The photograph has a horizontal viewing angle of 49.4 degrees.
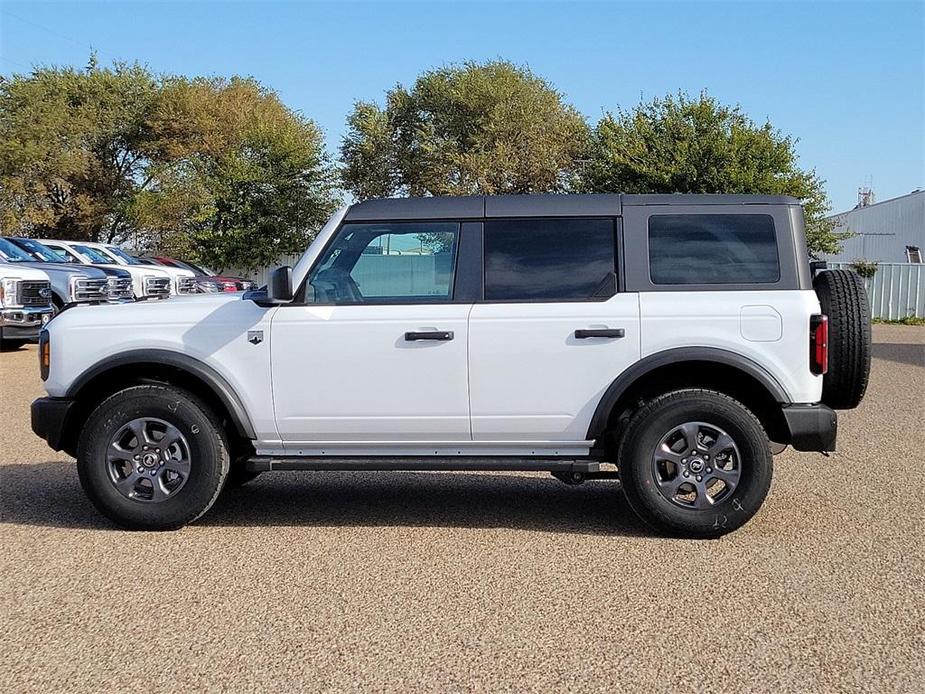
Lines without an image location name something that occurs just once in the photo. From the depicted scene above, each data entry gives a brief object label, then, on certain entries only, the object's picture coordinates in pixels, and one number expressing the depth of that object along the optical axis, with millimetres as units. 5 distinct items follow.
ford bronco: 5594
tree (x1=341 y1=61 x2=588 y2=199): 45219
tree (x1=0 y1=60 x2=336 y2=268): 39938
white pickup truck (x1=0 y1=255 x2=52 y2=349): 15688
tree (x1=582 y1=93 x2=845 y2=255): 30781
